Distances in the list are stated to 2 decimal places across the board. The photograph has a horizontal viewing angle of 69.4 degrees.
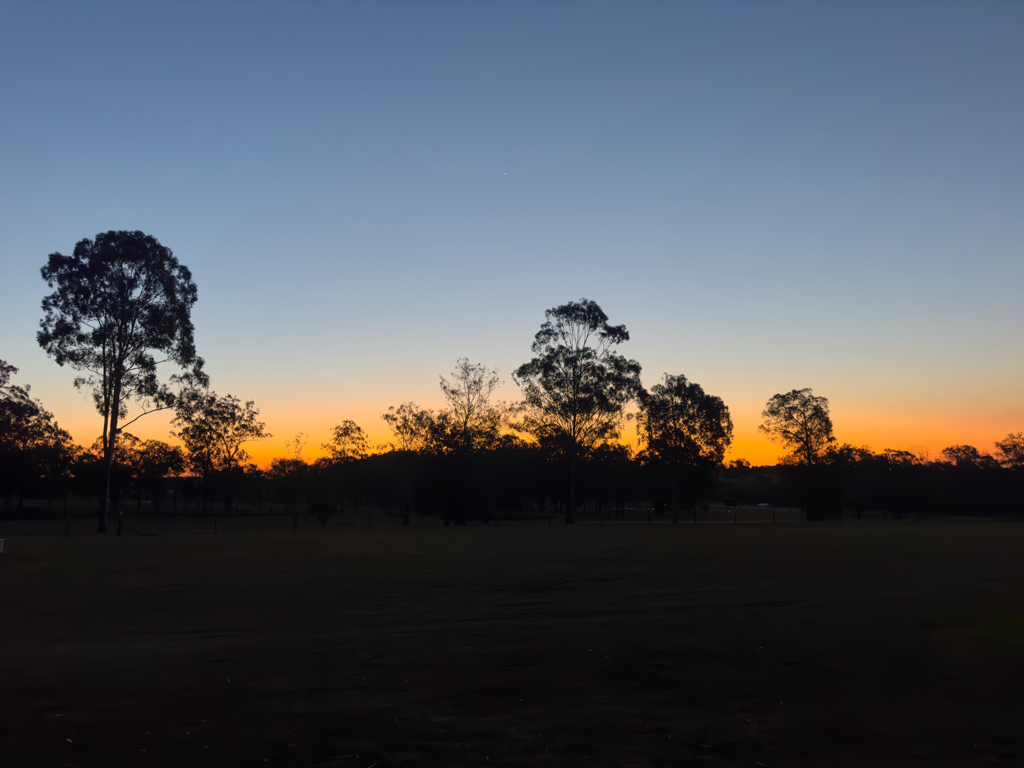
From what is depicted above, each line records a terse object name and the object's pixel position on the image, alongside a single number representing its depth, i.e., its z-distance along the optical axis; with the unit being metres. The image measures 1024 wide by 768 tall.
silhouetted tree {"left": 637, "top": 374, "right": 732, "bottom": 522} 88.12
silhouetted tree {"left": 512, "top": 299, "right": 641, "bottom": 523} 67.69
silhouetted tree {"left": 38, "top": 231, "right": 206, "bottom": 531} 43.41
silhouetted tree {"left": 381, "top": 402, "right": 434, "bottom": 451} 79.19
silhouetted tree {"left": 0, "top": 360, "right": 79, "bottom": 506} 66.88
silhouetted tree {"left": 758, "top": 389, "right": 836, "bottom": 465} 91.00
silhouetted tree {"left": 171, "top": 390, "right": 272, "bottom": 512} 89.94
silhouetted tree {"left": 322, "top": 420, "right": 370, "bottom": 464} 99.44
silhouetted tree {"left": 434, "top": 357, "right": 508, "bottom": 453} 74.00
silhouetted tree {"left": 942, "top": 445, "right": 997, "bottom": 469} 102.50
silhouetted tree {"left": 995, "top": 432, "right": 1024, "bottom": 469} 113.06
